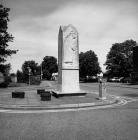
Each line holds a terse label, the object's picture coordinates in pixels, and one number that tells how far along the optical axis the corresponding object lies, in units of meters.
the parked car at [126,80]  58.97
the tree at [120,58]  72.56
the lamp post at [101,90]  15.58
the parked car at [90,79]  72.45
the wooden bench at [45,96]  14.55
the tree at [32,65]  142.25
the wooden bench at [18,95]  16.17
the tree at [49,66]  118.79
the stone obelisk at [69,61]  17.00
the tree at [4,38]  38.31
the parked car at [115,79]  68.35
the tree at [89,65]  72.12
